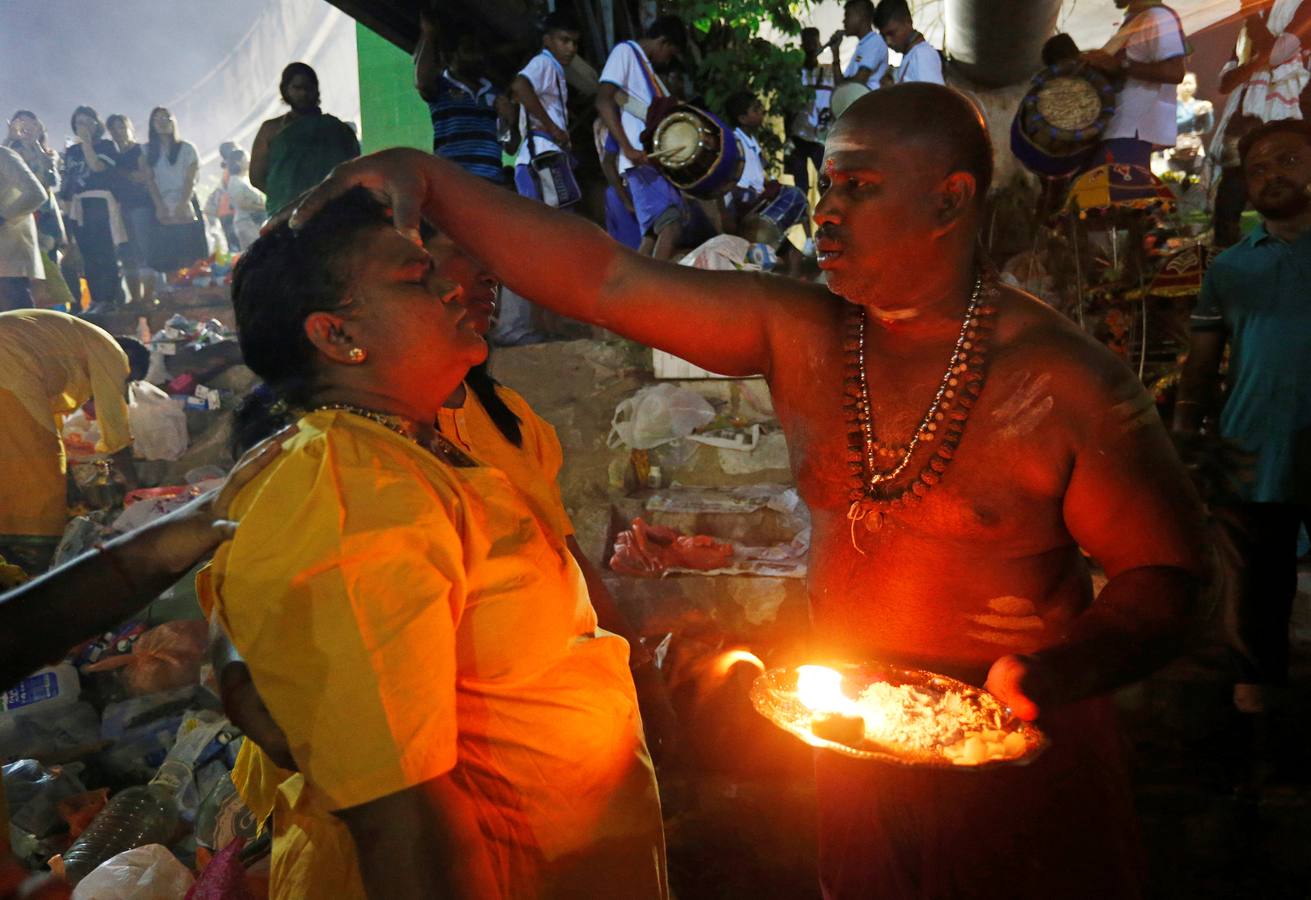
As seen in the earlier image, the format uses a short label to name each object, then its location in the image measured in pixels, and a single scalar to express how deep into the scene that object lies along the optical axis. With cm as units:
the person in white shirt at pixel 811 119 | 948
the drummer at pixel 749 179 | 814
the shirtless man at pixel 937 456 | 175
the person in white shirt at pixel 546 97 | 738
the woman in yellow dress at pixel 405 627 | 126
